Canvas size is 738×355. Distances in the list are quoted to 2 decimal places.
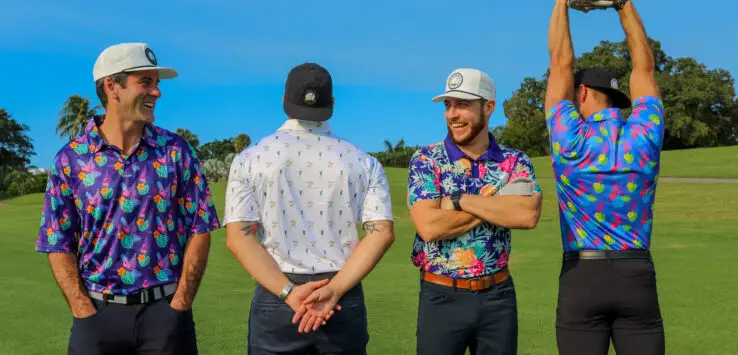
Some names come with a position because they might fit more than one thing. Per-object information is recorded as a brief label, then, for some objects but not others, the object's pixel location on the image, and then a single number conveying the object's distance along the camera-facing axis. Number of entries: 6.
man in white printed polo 3.60
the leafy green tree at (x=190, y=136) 81.79
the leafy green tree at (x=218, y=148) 97.44
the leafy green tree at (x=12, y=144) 81.19
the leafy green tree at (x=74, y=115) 81.19
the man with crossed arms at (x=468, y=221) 4.21
